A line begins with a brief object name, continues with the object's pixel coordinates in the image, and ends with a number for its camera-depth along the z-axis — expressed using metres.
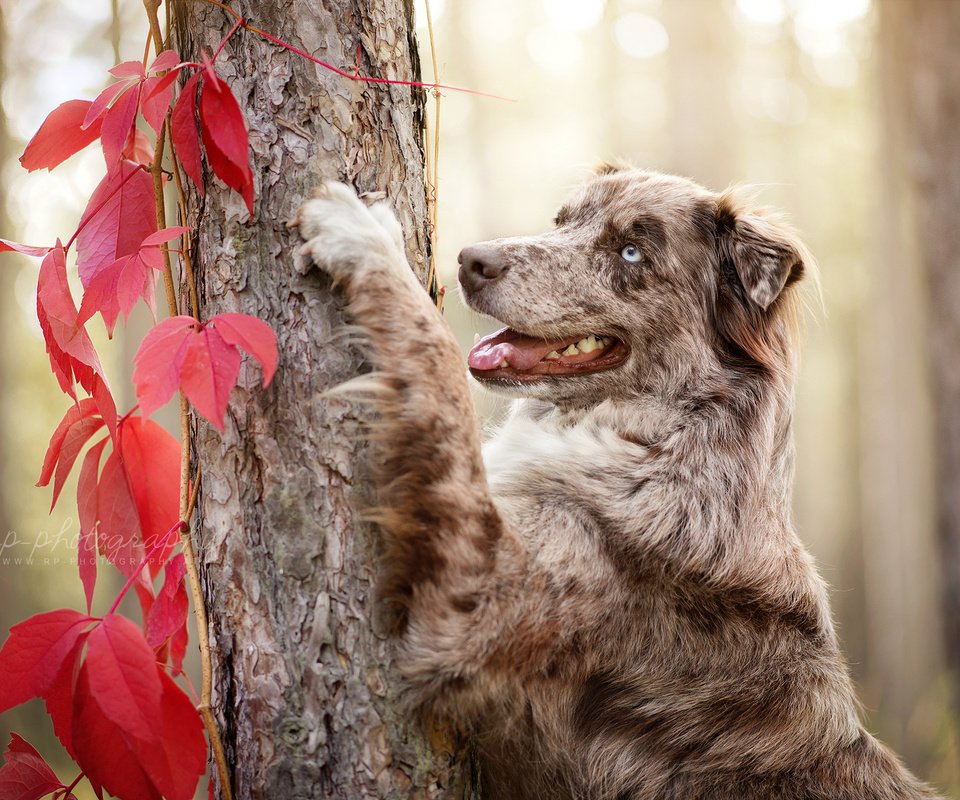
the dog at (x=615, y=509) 1.24
